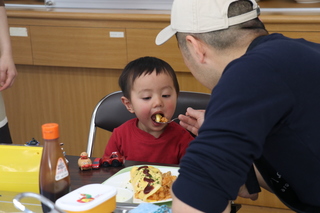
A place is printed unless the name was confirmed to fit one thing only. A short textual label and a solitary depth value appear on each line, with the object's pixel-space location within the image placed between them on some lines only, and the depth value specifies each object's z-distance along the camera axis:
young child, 1.92
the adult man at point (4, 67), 2.08
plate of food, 1.39
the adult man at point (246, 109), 1.03
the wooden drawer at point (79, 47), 3.28
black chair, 2.15
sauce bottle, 1.27
